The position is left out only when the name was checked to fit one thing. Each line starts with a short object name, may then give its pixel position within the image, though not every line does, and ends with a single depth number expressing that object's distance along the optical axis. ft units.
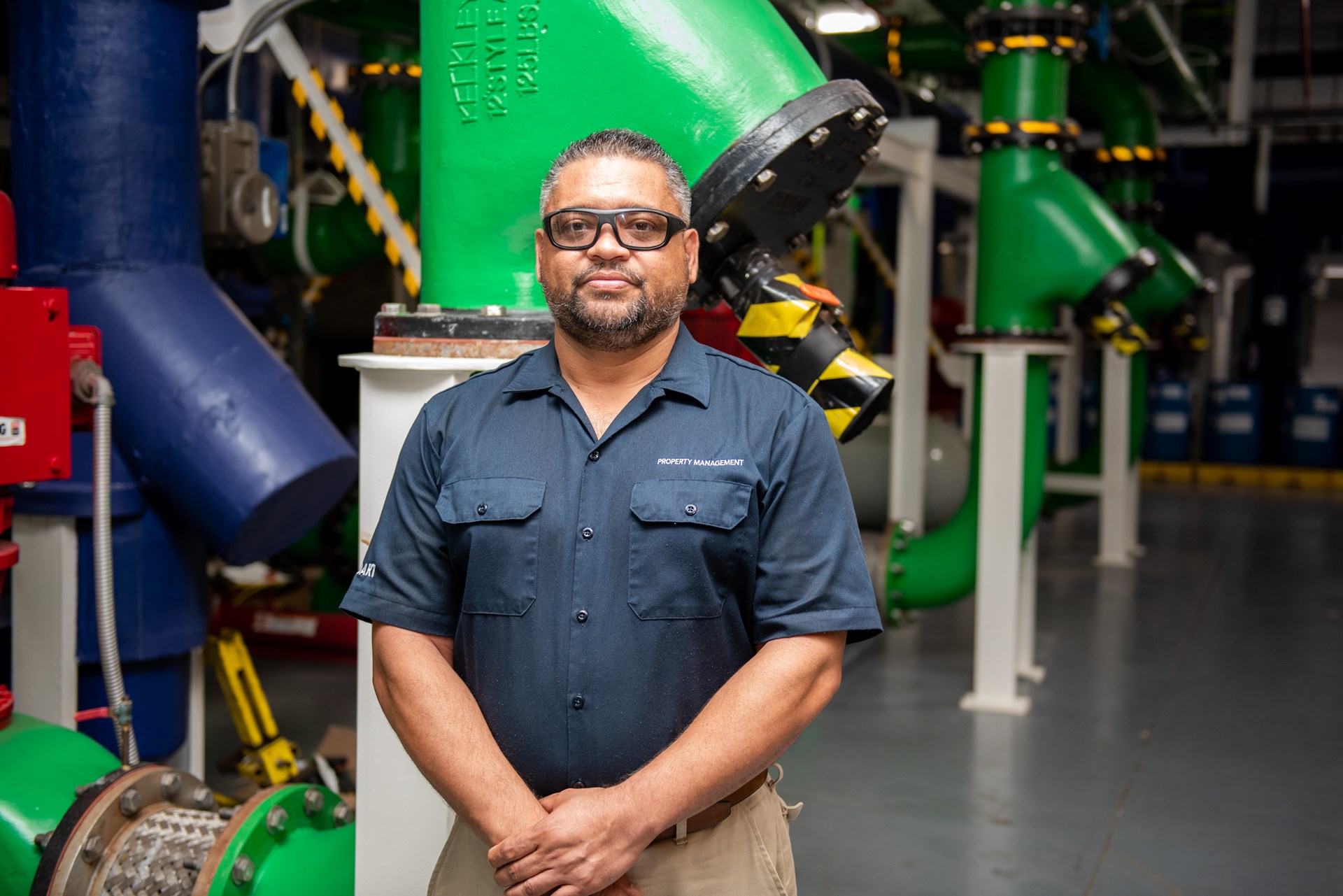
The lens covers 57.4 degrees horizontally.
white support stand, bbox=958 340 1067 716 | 14.70
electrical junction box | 10.03
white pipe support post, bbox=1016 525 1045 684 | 15.81
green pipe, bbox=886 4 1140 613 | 14.17
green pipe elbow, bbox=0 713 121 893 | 6.39
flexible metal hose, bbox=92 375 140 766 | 7.47
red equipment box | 6.76
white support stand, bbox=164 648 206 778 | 9.78
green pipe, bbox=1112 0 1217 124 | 20.58
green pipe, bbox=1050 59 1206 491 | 23.45
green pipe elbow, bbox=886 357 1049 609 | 15.08
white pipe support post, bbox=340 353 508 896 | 6.71
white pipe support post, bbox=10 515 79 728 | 8.80
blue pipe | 8.56
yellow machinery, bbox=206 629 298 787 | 10.48
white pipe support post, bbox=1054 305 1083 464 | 27.12
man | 4.85
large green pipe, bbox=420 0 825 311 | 6.20
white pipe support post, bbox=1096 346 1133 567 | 24.54
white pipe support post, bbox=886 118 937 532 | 17.72
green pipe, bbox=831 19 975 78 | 22.44
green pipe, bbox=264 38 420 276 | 17.10
